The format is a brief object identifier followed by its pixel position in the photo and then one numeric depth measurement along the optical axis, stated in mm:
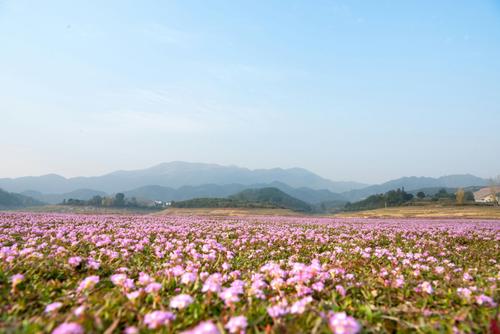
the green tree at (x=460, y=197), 105912
